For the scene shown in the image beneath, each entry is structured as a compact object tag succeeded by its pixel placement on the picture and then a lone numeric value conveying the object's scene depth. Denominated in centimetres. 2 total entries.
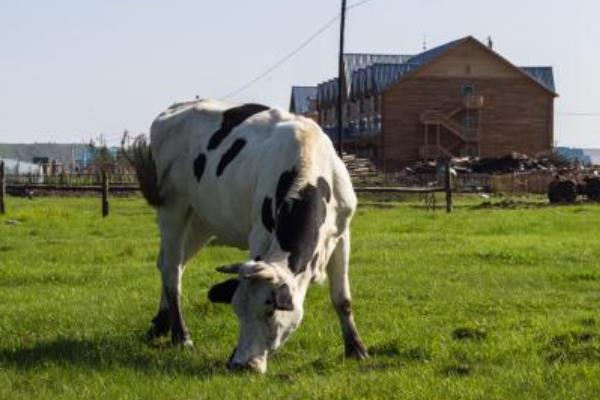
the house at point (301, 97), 10203
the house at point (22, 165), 8840
